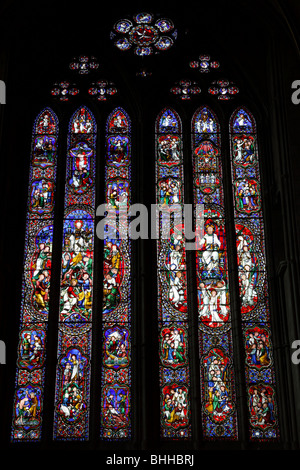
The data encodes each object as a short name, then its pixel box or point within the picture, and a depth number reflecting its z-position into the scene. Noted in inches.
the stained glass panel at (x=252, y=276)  461.1
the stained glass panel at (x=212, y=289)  461.1
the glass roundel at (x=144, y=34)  578.9
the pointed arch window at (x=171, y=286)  461.1
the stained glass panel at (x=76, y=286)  462.3
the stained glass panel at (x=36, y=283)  461.4
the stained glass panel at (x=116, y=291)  460.8
